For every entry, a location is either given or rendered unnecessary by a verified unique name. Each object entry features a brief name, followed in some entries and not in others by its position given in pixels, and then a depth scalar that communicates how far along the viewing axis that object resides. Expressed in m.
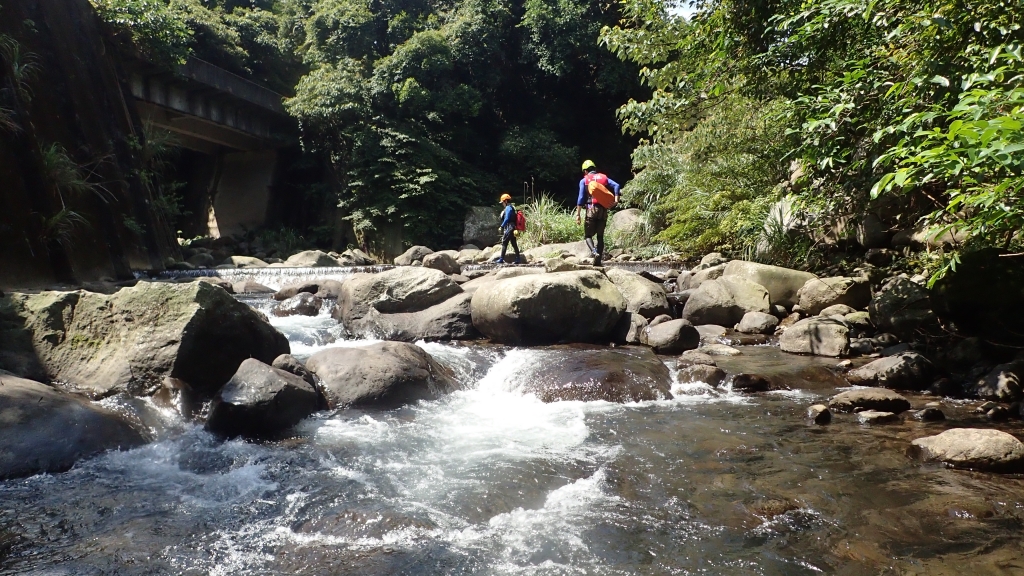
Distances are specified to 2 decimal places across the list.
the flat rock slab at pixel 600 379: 6.77
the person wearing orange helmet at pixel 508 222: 14.26
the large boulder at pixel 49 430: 4.70
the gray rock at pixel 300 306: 11.30
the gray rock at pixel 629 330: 9.05
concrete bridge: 19.94
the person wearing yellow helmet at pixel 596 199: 11.42
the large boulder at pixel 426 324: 9.30
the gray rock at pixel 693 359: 7.44
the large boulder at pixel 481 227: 22.64
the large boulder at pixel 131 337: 6.06
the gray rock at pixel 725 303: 9.85
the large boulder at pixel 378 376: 6.42
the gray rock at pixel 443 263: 13.77
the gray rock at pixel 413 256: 19.25
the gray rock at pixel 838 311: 9.13
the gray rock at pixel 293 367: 6.41
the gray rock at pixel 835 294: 9.36
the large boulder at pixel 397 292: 9.76
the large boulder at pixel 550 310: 8.59
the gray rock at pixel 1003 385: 6.02
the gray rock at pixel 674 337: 8.47
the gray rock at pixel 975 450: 4.39
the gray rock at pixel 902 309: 7.62
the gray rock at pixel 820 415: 5.72
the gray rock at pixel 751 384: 6.85
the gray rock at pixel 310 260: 17.30
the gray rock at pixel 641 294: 9.84
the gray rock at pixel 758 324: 9.42
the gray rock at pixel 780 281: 10.14
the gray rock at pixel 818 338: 8.12
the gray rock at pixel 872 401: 5.91
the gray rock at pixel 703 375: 7.00
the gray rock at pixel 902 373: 6.68
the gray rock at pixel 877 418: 5.64
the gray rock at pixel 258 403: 5.48
